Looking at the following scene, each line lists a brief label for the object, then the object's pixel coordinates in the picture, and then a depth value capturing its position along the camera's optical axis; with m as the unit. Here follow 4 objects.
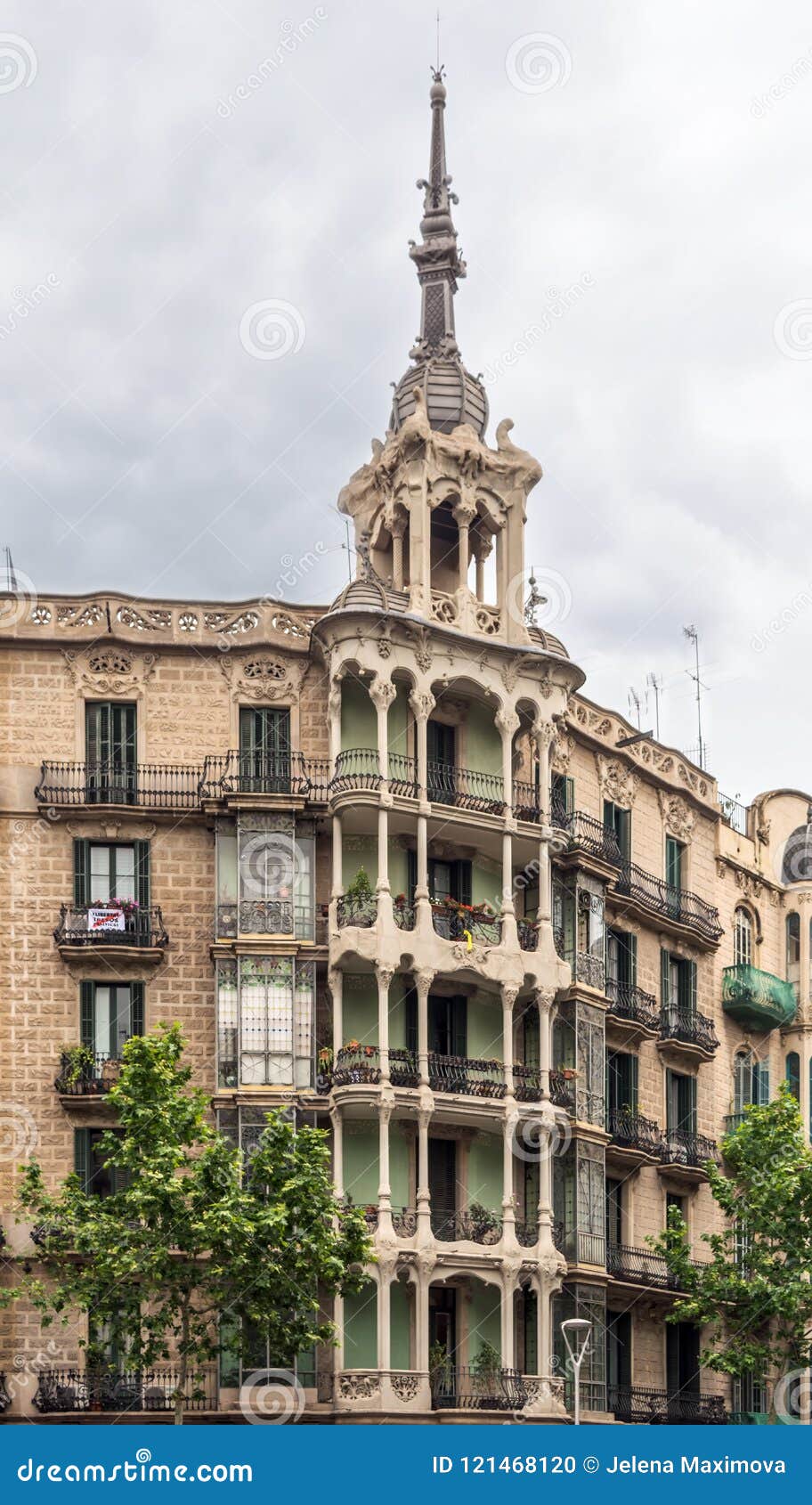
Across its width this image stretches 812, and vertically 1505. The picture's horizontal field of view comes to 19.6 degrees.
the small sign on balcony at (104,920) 52.81
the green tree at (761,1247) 54.59
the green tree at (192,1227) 44.25
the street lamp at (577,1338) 52.38
